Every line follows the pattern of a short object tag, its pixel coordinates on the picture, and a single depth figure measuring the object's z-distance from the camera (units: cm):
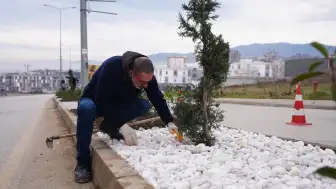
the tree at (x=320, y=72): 92
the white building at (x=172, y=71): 8569
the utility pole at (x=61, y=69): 3734
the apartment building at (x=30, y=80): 12255
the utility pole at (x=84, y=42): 1005
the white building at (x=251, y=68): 7004
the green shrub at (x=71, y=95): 1845
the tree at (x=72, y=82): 1989
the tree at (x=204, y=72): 360
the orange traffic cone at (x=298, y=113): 755
